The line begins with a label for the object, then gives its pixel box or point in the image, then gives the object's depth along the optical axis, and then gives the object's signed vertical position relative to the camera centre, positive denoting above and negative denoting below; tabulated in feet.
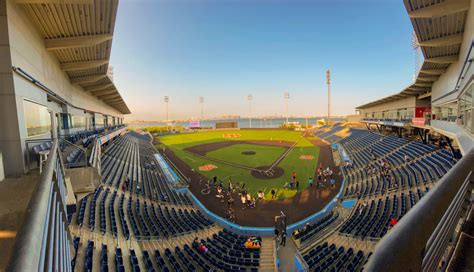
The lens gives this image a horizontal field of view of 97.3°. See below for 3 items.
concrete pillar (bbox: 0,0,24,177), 23.77 +1.74
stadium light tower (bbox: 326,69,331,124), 257.48 +50.71
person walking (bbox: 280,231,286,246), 41.05 -23.75
